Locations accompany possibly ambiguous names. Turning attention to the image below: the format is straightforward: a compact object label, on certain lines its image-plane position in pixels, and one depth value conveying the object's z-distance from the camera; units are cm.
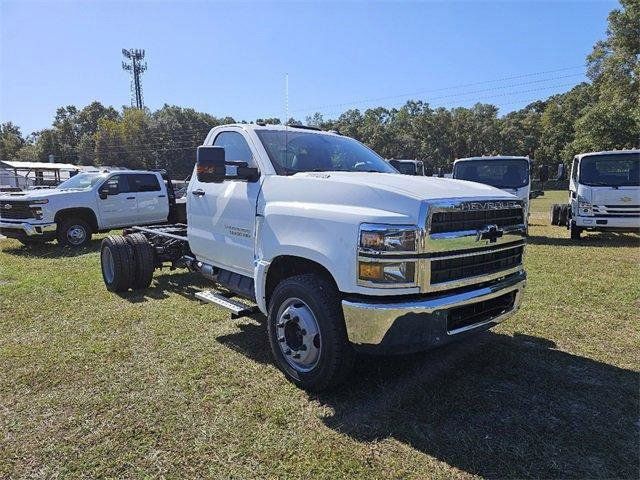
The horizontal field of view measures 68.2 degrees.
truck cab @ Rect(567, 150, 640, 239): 1103
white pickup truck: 1081
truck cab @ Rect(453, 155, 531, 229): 1220
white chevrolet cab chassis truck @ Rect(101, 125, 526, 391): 313
